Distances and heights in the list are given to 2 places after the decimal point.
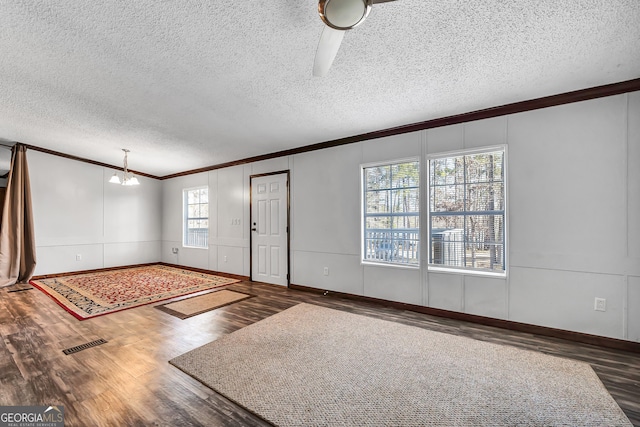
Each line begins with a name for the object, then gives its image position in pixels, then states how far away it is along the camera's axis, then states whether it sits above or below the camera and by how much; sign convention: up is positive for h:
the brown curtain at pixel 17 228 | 5.00 -0.23
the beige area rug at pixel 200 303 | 3.58 -1.25
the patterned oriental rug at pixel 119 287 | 3.82 -1.24
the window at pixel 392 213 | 3.81 +0.04
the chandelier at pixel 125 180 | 5.52 +0.71
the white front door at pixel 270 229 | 5.09 -0.25
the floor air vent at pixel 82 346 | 2.49 -1.21
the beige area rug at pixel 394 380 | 1.70 -1.22
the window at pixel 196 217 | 6.64 -0.03
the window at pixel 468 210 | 3.26 +0.07
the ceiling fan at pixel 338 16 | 1.43 +1.09
